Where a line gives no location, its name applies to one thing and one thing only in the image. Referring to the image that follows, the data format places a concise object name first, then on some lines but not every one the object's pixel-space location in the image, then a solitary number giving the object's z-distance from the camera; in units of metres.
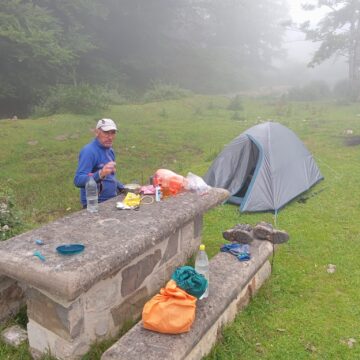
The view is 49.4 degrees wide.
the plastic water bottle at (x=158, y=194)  4.79
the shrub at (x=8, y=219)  4.77
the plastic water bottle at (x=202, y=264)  4.00
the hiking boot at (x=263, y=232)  5.09
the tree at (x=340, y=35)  25.14
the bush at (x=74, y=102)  16.78
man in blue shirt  4.68
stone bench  3.12
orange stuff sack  3.28
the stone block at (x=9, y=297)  4.01
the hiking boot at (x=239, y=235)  4.98
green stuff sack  3.52
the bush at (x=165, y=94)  23.03
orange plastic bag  5.08
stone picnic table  3.16
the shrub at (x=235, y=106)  20.98
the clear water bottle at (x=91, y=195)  4.45
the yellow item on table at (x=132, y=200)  4.56
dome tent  7.68
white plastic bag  5.13
